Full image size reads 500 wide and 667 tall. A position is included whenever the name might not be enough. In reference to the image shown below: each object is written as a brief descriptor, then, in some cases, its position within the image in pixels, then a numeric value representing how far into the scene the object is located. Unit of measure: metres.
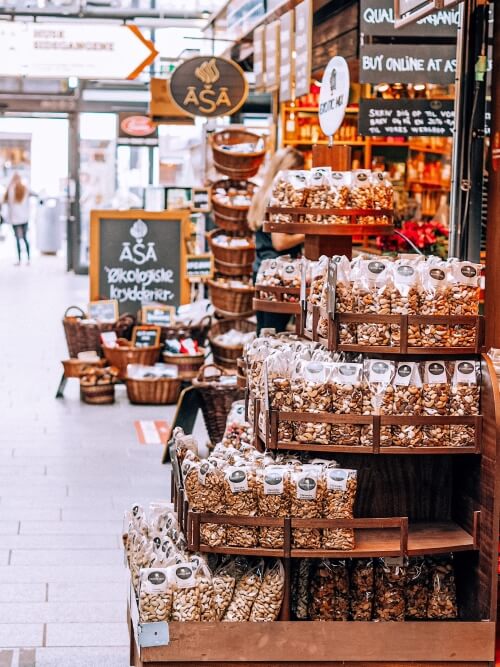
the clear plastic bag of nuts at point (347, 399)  3.45
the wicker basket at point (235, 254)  8.58
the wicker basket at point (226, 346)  8.62
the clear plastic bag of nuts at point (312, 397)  3.46
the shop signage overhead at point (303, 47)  8.35
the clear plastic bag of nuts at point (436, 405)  3.46
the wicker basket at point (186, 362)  9.16
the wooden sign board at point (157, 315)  9.70
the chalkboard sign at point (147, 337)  9.32
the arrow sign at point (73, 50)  12.87
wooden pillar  5.87
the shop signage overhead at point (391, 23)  6.68
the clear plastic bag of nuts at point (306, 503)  3.38
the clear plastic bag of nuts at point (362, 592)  3.59
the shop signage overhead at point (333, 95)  4.66
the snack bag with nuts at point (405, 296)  3.44
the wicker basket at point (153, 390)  9.01
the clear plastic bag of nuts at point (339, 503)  3.40
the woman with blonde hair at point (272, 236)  6.36
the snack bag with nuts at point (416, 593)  3.65
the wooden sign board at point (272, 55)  9.59
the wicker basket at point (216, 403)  6.85
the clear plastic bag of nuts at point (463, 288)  3.49
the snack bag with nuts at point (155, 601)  3.30
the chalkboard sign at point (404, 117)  7.48
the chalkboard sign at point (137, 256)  10.09
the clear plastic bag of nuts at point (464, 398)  3.47
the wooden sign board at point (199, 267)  10.69
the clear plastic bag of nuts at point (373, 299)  3.46
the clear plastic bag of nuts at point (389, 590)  3.60
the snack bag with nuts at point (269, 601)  3.40
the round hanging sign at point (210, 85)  10.66
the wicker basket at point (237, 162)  8.72
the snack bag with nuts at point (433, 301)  3.45
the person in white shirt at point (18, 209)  22.12
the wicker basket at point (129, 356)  9.16
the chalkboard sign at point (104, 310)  9.71
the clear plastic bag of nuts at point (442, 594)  3.65
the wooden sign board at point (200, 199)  13.90
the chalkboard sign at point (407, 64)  6.79
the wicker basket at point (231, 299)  8.66
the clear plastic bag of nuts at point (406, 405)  3.45
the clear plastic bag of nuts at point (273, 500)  3.37
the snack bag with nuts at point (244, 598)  3.40
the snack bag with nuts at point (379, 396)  3.44
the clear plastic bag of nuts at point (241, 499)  3.39
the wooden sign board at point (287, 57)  8.96
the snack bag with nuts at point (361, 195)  4.35
